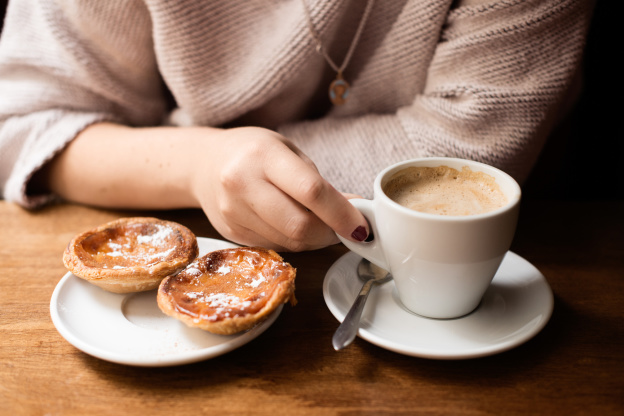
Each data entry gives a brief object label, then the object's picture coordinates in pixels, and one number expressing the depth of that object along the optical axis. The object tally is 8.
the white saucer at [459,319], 0.53
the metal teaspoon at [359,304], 0.53
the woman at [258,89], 0.81
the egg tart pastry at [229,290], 0.53
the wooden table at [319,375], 0.49
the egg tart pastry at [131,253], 0.61
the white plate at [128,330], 0.52
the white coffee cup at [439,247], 0.53
